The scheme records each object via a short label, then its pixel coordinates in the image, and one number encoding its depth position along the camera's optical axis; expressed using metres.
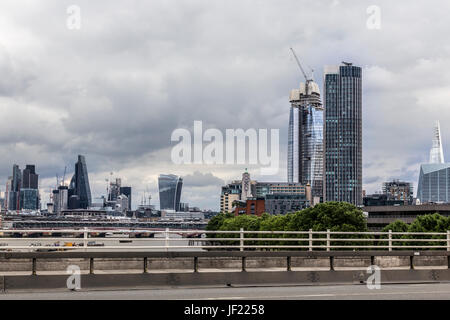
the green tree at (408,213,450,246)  90.02
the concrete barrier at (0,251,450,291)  19.11
